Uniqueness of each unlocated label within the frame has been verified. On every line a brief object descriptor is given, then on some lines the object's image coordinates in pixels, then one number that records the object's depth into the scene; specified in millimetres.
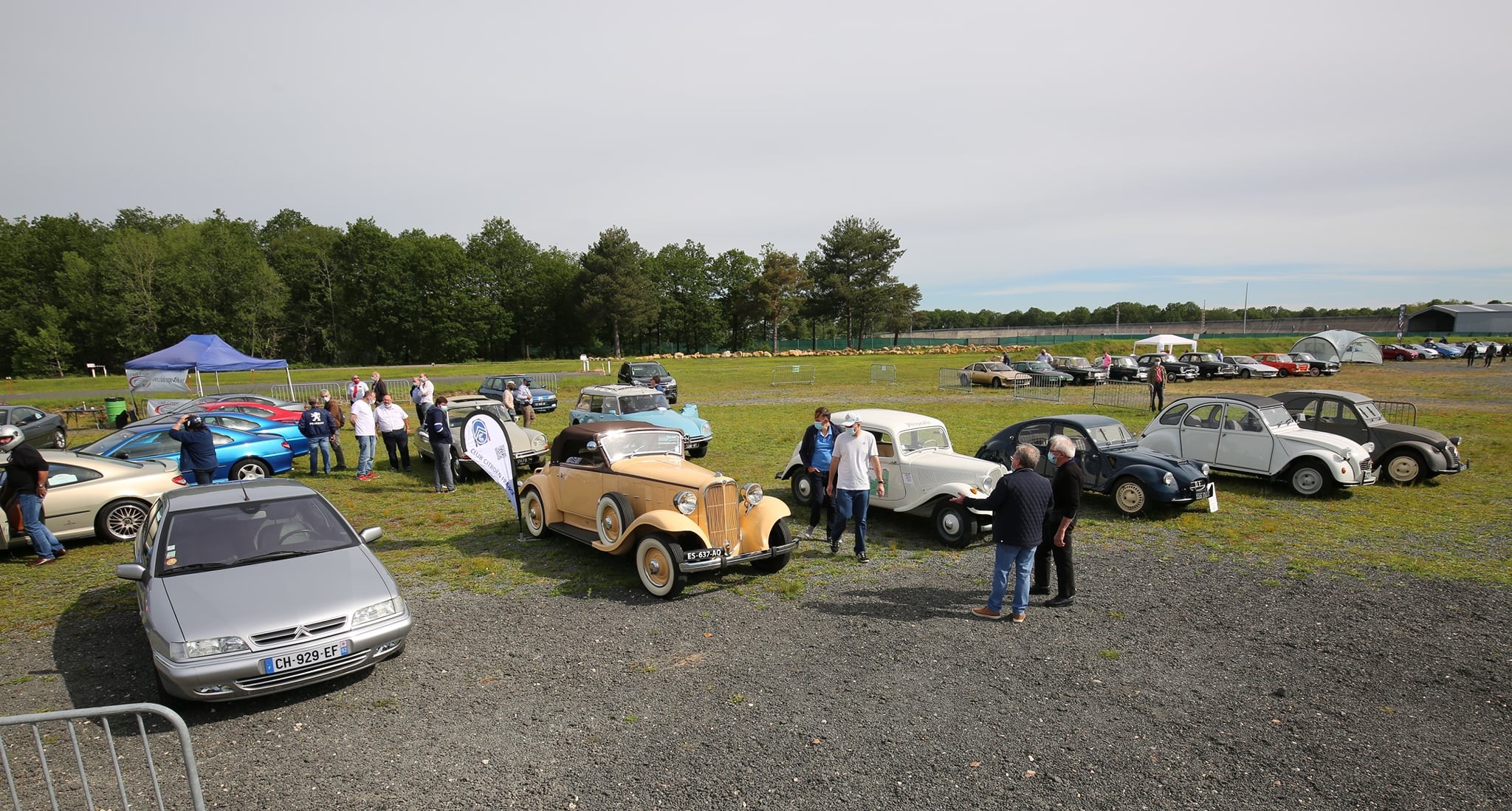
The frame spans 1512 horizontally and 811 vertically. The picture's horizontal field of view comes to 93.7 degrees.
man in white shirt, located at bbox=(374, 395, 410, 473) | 14766
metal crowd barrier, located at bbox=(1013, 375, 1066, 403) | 29078
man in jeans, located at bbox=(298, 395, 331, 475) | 15109
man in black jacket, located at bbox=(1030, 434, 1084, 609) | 7121
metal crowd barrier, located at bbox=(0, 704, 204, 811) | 4395
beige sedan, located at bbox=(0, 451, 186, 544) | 9586
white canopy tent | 44688
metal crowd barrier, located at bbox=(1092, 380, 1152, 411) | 27219
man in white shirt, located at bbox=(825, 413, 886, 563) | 8773
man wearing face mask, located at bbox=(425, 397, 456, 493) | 13227
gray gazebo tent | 46688
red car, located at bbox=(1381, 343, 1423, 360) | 50031
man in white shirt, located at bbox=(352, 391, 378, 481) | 14297
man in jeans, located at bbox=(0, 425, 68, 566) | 8438
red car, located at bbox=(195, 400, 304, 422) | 17672
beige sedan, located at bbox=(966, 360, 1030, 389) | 33688
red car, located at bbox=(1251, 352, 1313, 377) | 39750
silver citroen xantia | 5133
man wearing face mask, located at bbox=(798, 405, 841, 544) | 9703
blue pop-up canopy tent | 21953
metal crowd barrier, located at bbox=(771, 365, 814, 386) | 42644
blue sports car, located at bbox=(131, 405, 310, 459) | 14508
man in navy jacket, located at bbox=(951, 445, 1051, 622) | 6730
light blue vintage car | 16078
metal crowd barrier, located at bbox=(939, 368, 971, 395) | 34562
